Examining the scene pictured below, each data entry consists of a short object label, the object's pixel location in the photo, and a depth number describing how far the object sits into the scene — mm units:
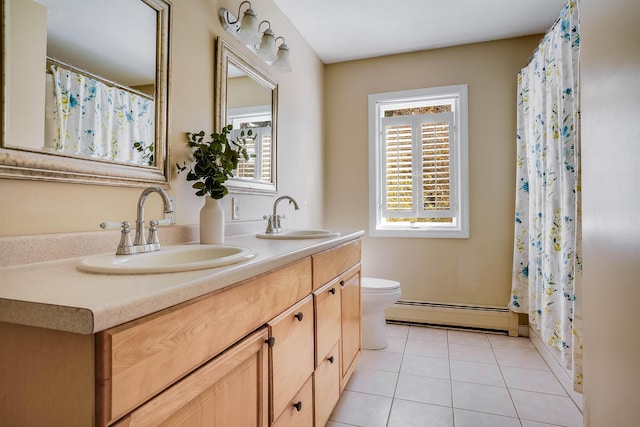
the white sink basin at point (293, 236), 1613
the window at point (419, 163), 2893
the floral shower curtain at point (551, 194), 1723
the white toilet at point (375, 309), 2416
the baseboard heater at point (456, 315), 2760
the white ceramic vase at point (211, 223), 1403
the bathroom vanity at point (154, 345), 534
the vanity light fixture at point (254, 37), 1693
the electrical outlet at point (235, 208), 1830
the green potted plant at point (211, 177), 1409
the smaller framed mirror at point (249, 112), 1735
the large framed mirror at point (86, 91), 897
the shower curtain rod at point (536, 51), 1911
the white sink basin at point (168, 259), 767
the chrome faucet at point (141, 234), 1013
